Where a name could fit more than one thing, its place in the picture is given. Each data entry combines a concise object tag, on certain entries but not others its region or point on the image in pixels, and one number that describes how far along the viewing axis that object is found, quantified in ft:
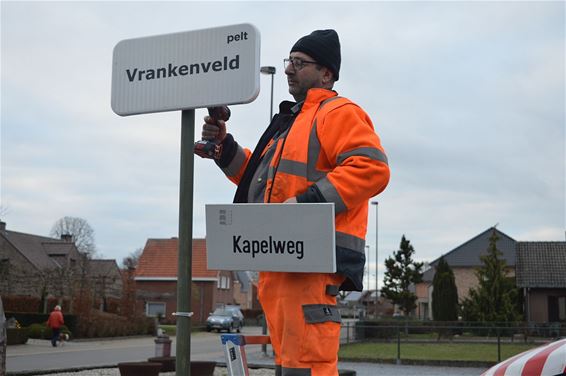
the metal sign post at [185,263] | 10.82
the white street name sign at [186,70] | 10.55
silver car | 140.67
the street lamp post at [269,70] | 69.99
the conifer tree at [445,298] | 133.18
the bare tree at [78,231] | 232.94
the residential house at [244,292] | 266.77
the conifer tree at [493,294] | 113.80
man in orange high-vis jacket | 9.14
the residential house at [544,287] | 136.46
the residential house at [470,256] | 191.52
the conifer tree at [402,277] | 181.15
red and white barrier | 8.57
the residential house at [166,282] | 196.65
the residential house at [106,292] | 132.98
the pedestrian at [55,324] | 85.87
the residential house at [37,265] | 128.16
